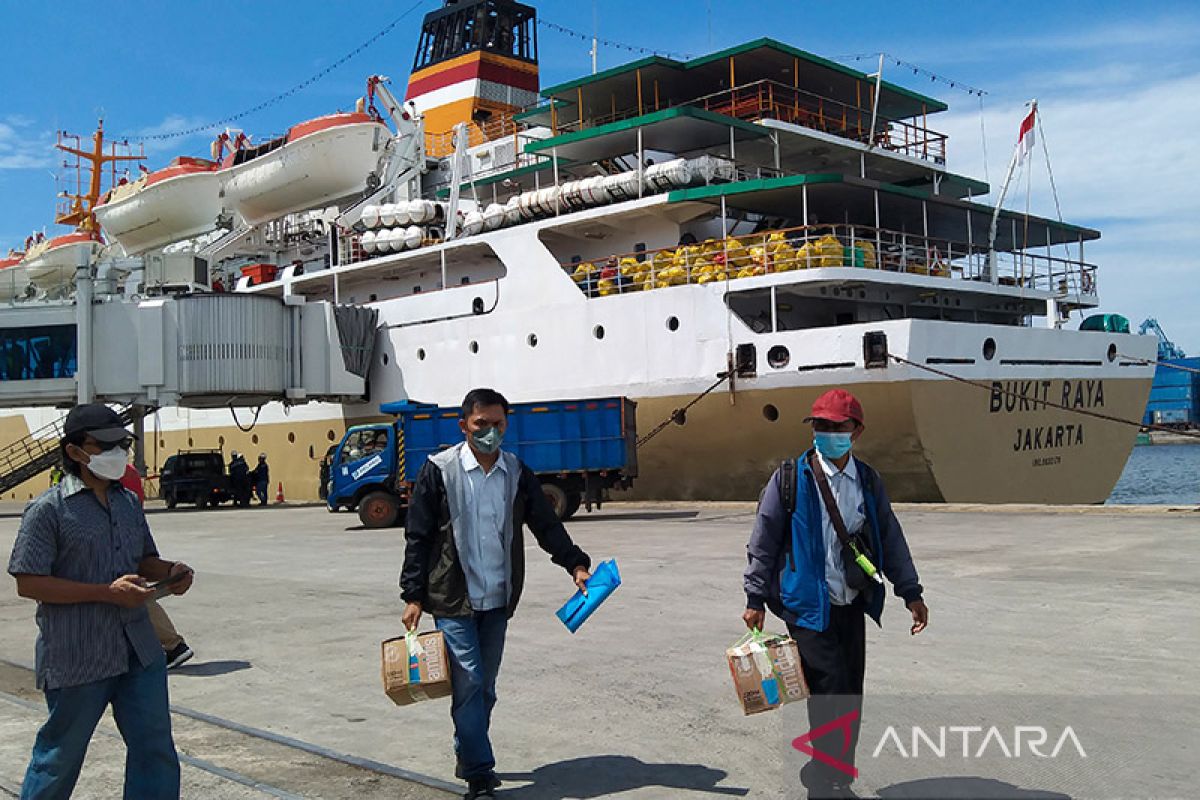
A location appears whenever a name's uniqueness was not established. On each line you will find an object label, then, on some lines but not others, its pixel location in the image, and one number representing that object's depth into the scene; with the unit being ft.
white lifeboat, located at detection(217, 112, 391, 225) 97.55
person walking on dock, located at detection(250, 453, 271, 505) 98.73
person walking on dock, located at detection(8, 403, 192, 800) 12.67
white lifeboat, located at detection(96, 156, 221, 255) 107.76
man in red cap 14.30
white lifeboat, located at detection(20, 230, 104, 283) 128.36
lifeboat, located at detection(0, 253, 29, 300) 121.08
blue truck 62.75
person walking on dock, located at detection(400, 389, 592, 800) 15.81
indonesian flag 71.72
